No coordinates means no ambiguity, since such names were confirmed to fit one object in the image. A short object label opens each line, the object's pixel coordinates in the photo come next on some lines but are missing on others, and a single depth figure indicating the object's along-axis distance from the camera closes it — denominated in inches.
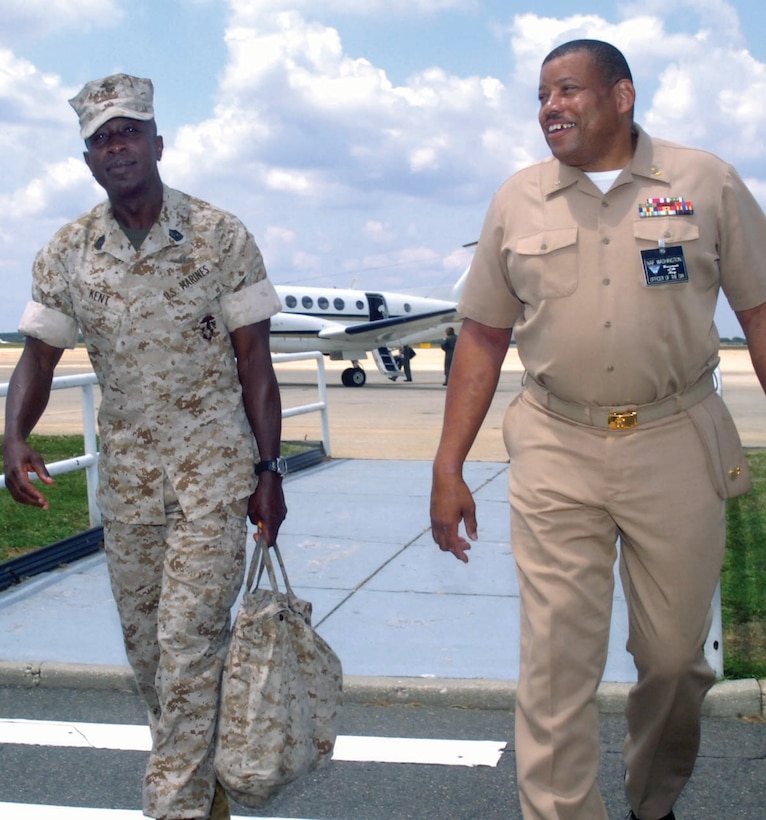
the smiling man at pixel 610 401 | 119.3
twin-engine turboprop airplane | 1268.5
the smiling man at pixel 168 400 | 127.2
